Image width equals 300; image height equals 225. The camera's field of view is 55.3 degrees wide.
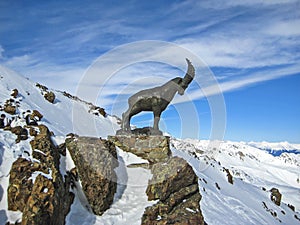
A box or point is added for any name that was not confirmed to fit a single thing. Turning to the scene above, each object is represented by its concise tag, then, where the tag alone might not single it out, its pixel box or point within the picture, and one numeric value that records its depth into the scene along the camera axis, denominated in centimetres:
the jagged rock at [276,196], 2749
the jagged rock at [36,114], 1644
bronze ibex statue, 1441
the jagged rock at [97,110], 2613
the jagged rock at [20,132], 1255
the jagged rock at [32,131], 1313
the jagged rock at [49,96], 2341
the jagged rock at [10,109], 1529
